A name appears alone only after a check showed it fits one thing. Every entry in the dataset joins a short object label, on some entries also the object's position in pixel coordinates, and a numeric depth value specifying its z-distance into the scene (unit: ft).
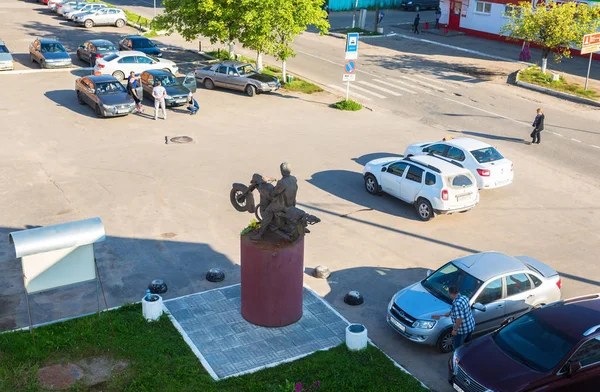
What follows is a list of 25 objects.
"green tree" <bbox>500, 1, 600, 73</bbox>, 115.24
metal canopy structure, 42.27
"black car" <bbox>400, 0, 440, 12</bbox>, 201.67
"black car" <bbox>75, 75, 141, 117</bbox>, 93.56
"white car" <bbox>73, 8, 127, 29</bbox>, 162.24
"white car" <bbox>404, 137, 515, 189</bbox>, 71.36
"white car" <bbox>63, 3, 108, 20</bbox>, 164.66
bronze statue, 44.09
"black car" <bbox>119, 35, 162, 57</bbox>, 130.52
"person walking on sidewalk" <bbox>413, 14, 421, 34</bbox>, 163.32
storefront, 155.58
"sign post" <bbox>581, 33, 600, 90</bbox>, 111.14
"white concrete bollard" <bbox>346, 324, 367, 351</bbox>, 43.57
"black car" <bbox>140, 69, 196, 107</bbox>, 99.55
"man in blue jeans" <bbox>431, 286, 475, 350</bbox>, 41.86
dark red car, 37.14
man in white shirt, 94.48
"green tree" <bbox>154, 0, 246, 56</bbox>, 110.42
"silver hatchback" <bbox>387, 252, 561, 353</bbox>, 44.92
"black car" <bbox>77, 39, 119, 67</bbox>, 123.61
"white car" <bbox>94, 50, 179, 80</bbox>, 114.01
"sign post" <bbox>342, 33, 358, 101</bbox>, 100.89
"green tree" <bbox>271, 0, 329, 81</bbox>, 108.99
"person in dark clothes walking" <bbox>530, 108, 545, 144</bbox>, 87.71
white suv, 64.49
